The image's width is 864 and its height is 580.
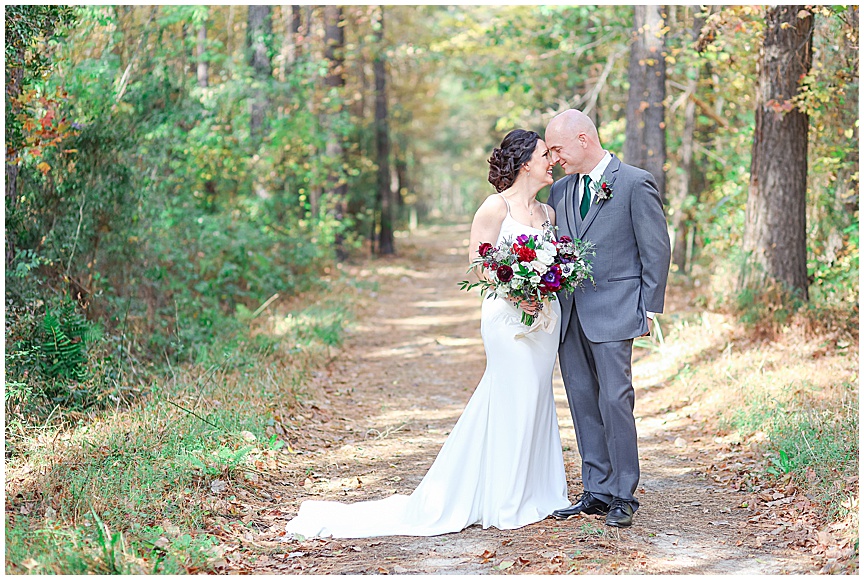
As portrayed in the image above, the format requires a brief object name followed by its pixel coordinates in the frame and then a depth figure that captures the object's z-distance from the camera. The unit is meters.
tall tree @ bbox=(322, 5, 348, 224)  17.16
